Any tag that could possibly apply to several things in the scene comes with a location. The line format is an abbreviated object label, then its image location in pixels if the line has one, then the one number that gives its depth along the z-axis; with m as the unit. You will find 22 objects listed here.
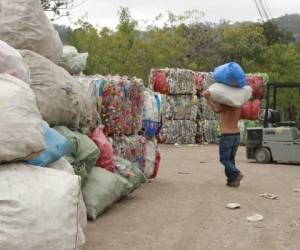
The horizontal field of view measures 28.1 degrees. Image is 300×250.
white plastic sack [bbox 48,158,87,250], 4.25
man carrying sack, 8.75
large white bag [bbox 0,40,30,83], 4.65
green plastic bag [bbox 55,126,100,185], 5.89
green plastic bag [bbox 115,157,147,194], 7.40
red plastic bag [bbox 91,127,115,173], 7.01
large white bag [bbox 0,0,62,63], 6.14
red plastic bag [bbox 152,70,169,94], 19.97
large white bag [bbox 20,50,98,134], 5.82
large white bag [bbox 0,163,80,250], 3.82
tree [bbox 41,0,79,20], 22.18
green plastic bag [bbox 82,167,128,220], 6.26
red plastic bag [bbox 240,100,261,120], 20.47
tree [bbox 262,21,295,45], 44.57
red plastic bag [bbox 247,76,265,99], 21.05
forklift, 12.92
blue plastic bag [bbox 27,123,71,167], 4.65
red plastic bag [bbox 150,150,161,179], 9.48
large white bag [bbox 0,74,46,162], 4.12
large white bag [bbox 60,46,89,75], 8.02
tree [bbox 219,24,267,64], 34.88
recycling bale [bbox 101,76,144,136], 8.26
